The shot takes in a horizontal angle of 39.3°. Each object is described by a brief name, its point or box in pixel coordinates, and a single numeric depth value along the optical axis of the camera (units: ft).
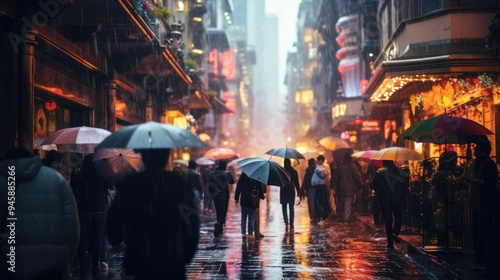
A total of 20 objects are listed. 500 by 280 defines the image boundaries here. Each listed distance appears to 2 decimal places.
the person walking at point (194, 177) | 63.97
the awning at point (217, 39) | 237.45
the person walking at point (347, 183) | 67.97
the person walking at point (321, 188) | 66.64
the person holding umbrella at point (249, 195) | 52.39
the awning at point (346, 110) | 132.98
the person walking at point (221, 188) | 56.80
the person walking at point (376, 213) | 60.80
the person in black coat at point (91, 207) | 35.14
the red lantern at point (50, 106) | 49.93
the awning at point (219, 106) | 154.92
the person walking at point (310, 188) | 68.28
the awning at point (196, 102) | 121.65
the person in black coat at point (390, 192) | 46.40
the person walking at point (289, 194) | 60.85
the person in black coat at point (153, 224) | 18.90
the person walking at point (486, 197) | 34.19
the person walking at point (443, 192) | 40.86
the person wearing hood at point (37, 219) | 18.67
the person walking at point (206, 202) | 84.60
